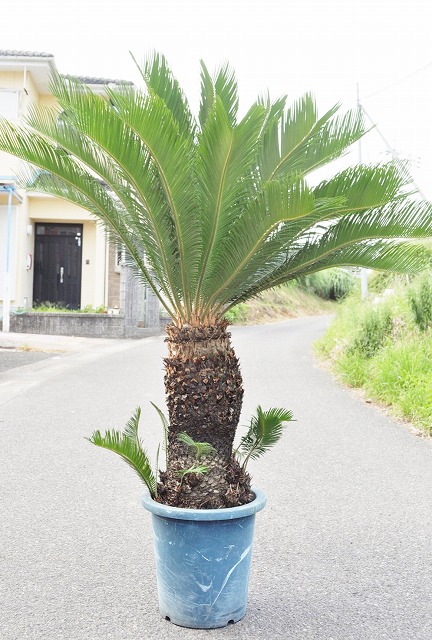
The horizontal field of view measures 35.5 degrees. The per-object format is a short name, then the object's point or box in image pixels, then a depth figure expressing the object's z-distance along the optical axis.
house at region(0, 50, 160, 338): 19.58
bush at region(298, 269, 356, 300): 40.44
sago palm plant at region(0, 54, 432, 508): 3.21
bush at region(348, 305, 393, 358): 11.91
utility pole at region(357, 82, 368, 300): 18.60
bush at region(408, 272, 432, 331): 11.09
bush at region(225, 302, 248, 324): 28.11
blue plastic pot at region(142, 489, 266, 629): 3.20
